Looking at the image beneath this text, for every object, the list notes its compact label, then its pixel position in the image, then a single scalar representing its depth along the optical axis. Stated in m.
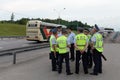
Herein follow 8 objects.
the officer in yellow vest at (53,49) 4.70
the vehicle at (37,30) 15.45
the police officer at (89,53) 4.84
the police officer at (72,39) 5.78
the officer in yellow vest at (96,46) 4.59
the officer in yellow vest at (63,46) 4.57
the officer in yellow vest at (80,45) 4.53
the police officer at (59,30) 4.76
